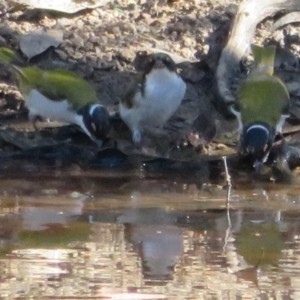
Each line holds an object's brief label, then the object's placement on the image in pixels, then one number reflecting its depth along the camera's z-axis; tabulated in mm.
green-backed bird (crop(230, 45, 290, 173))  14301
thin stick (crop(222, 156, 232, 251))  11169
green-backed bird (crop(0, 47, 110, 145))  15687
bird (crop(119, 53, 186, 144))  15820
